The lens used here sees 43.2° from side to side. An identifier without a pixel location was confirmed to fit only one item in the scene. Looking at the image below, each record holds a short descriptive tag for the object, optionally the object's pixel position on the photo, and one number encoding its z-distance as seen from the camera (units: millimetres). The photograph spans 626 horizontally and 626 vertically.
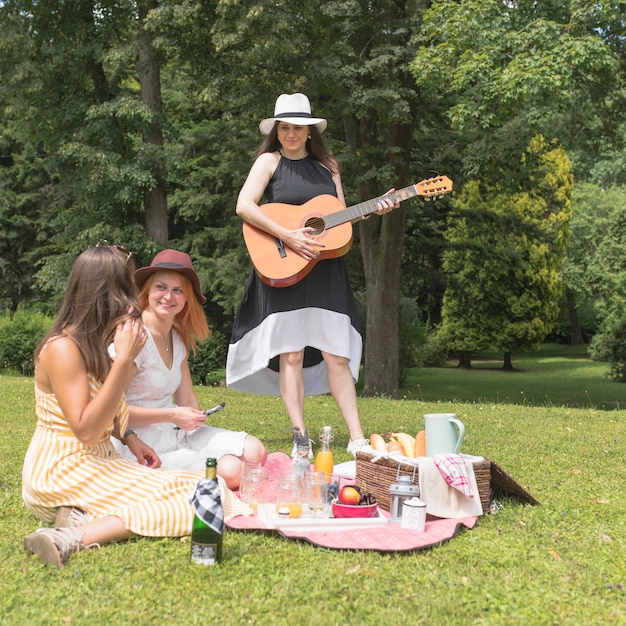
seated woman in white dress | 4219
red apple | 3779
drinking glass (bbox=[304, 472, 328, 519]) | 3770
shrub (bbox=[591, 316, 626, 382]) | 22188
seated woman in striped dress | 3289
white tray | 3602
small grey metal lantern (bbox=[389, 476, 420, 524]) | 3662
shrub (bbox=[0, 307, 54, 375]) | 15000
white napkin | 3791
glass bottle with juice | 4262
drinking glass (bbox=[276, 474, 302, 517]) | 3736
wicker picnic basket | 3904
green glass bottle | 3096
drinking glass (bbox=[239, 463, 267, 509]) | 3977
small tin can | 3584
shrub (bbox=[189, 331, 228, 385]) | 14758
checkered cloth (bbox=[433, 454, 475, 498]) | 3754
